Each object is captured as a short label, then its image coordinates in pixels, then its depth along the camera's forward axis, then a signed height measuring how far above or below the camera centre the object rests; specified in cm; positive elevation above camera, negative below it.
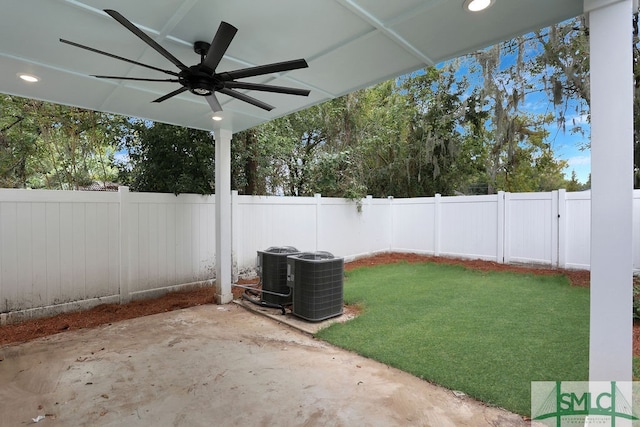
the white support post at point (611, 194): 162 +6
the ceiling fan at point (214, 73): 193 +99
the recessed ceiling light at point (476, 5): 194 +128
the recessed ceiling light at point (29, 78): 300 +128
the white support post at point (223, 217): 466 -16
